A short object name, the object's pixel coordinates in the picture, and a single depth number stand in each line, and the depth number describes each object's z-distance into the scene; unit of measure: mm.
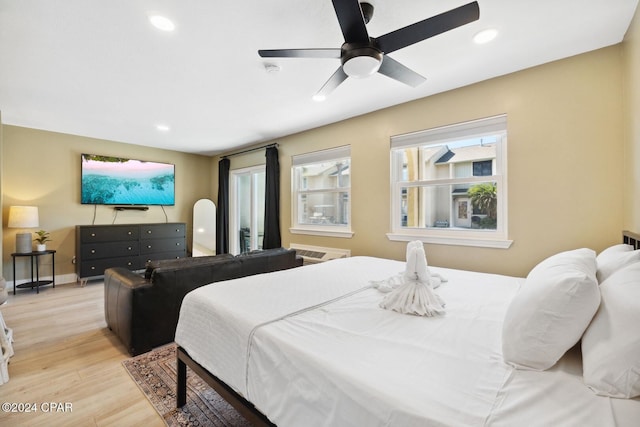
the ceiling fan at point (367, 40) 1353
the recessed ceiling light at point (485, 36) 1940
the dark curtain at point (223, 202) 5711
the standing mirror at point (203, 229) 5879
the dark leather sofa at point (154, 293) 2246
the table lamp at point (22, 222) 3807
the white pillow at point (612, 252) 1405
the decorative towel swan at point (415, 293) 1374
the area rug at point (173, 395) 1593
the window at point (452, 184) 2688
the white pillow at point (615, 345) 719
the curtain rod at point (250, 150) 4649
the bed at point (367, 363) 733
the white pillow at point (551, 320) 876
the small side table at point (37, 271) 3799
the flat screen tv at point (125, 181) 4691
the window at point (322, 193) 3908
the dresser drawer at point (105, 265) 4270
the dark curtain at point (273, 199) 4621
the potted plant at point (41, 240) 4055
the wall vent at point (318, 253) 3792
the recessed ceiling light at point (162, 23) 1816
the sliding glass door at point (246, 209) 5359
